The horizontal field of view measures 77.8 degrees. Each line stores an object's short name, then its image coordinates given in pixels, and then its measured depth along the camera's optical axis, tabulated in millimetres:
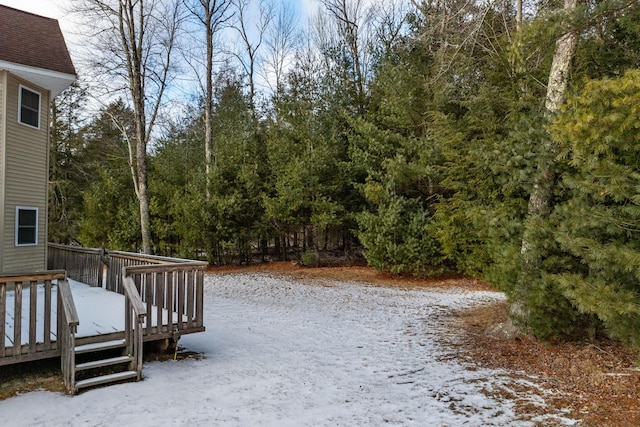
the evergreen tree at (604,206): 3518
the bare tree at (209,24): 16078
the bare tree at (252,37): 22078
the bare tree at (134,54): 14383
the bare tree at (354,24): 18391
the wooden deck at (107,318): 4199
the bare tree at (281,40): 22500
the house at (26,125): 8172
